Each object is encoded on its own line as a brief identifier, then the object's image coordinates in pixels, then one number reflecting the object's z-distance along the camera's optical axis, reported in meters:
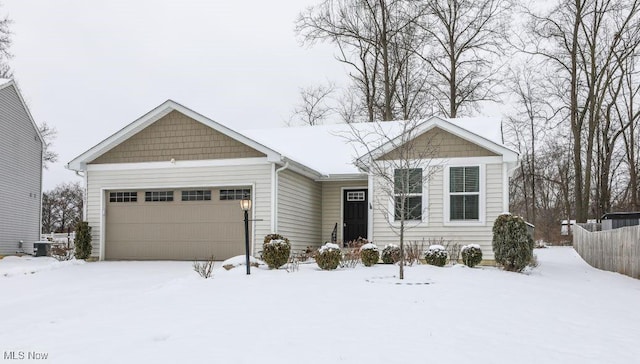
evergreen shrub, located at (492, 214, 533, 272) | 12.56
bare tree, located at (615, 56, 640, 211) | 28.95
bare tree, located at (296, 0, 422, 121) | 28.38
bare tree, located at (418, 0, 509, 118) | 28.11
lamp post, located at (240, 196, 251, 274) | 11.95
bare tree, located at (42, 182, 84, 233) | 36.81
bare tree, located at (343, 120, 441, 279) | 14.68
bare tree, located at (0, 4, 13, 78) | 25.47
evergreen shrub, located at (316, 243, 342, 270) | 12.60
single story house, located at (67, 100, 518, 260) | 14.61
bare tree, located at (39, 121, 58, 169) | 33.53
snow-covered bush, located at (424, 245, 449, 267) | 12.95
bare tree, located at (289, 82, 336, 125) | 37.06
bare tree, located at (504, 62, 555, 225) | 31.08
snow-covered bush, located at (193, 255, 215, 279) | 11.28
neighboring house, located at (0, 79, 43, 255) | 19.00
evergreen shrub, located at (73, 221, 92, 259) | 15.74
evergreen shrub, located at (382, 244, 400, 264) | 13.76
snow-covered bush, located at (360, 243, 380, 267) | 13.23
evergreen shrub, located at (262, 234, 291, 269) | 12.67
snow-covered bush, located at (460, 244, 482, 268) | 13.09
